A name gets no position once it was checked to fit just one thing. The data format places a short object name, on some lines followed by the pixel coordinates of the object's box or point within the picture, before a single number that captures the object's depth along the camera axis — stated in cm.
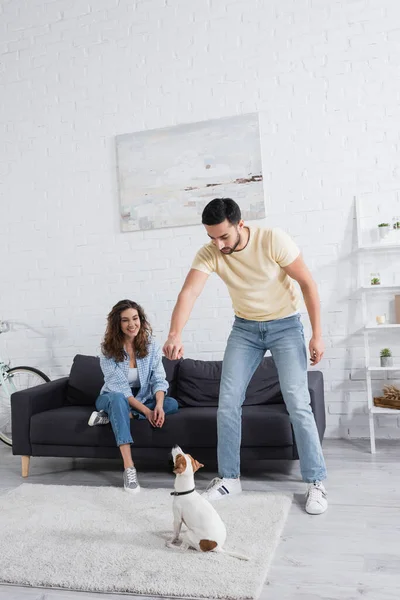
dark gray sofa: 304
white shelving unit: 346
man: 258
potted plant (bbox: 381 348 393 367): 354
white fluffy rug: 196
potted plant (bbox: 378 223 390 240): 357
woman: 316
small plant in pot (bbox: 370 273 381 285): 359
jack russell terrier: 208
